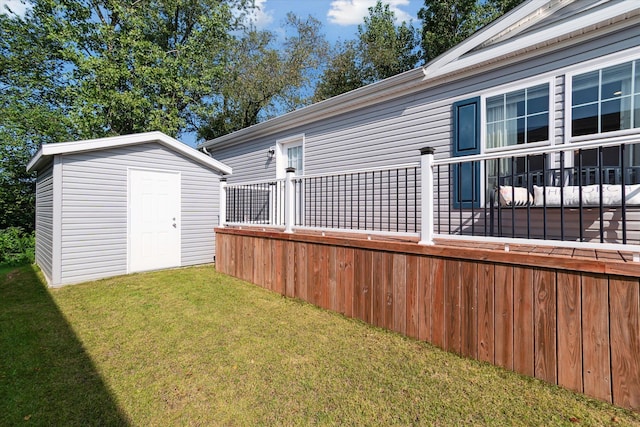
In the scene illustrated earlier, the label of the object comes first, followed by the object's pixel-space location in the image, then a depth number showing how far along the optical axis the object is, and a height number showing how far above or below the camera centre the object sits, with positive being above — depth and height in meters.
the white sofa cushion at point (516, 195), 3.17 +0.21
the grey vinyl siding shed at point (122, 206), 5.21 +0.17
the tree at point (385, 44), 14.00 +8.08
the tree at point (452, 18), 12.84 +8.54
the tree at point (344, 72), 14.54 +6.89
